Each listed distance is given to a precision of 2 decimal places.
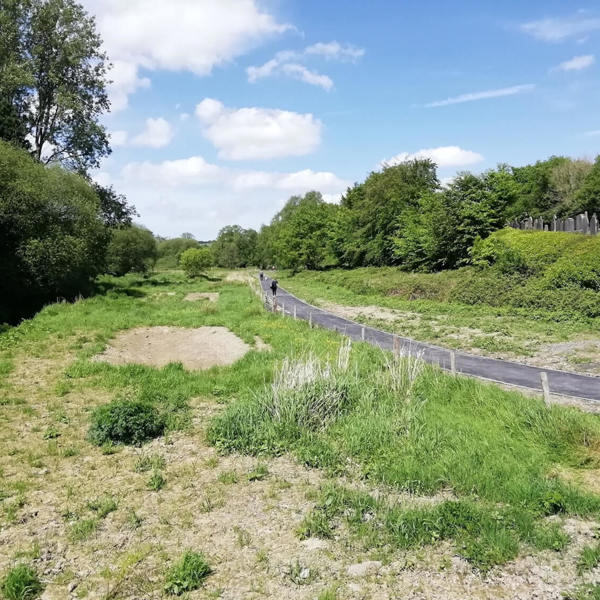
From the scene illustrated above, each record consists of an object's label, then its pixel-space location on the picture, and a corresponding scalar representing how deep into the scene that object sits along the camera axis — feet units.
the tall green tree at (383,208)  178.81
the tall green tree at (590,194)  147.02
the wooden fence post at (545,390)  38.90
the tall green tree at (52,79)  112.27
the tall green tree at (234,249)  433.48
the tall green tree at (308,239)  241.55
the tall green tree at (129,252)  204.23
